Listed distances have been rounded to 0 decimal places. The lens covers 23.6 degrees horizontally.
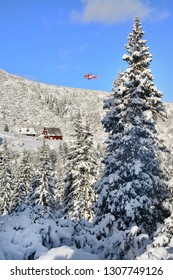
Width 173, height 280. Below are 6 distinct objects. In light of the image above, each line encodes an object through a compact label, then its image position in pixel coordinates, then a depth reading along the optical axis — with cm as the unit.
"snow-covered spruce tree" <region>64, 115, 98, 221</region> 3297
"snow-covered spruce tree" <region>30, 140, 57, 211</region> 4241
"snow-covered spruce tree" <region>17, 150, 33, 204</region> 5009
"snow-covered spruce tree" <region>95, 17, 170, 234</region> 1705
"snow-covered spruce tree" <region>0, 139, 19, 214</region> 5096
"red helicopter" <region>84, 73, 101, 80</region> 7638
